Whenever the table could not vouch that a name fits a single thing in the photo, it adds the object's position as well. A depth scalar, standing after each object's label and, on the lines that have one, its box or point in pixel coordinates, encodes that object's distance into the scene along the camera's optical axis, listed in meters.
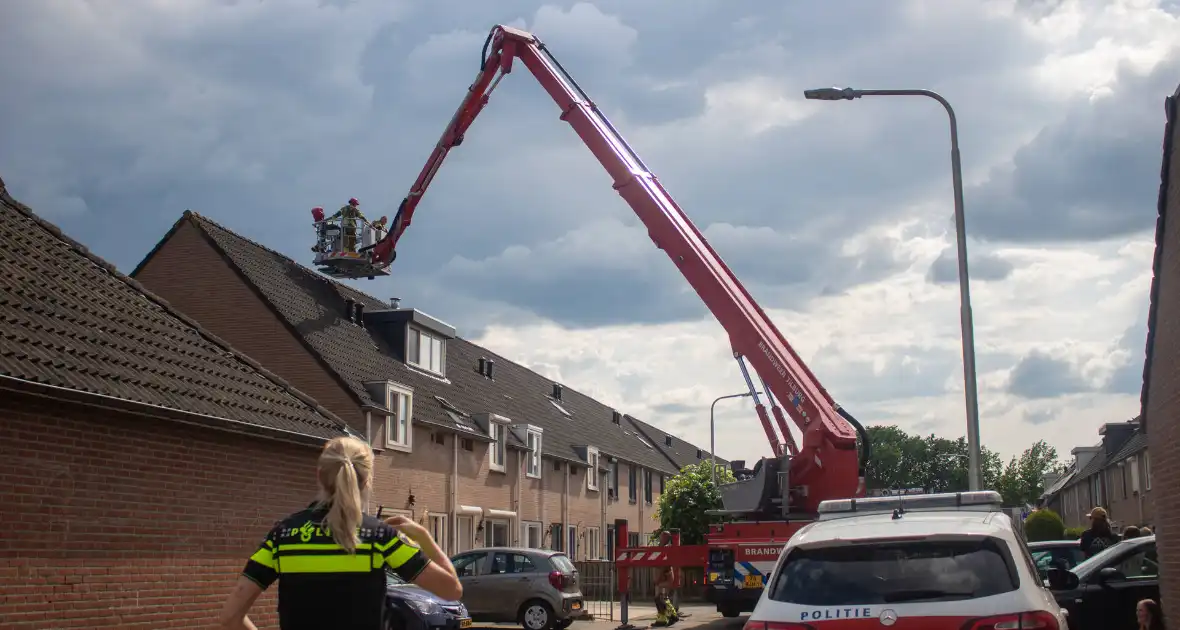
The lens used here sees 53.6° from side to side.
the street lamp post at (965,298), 14.90
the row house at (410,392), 27.14
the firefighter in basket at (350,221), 29.91
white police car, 5.91
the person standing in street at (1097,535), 14.90
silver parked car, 21.41
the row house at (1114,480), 39.34
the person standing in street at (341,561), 4.32
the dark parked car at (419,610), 15.94
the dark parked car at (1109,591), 12.84
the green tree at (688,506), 37.06
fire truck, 16.56
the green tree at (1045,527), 35.94
